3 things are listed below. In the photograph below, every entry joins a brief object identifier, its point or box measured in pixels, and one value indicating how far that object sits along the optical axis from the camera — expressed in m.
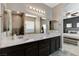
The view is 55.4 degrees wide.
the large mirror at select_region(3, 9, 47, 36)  1.84
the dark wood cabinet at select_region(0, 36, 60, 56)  1.43
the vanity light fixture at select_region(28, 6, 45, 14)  2.18
